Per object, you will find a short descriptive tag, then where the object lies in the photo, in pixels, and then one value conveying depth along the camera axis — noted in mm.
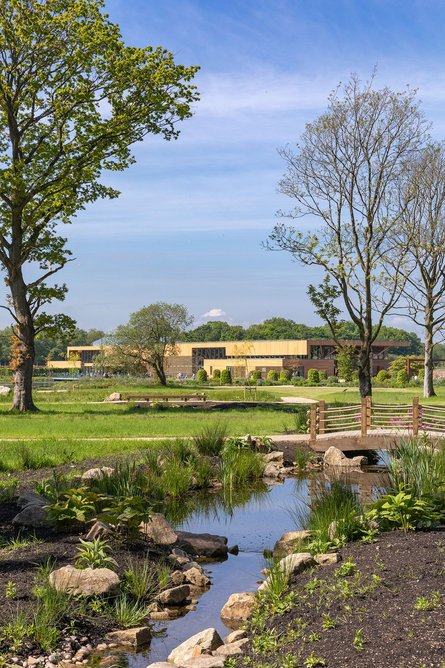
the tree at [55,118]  25859
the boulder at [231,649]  6105
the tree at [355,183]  26969
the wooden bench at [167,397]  33316
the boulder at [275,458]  16703
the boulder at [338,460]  17828
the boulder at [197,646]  6305
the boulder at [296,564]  7539
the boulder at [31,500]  10188
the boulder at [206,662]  5824
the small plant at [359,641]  5445
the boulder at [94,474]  12414
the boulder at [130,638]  6828
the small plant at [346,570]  7043
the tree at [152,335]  60250
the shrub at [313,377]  61850
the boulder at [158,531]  9422
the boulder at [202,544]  9883
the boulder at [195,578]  8552
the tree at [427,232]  35000
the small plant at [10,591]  6828
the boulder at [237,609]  7332
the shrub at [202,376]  69312
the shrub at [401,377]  60644
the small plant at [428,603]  5922
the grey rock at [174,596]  7844
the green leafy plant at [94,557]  7781
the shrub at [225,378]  62875
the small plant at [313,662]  5332
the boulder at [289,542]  8852
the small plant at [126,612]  7133
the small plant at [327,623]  5922
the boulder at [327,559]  7633
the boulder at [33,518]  9516
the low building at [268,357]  77375
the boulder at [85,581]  7141
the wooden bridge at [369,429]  17797
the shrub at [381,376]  65962
